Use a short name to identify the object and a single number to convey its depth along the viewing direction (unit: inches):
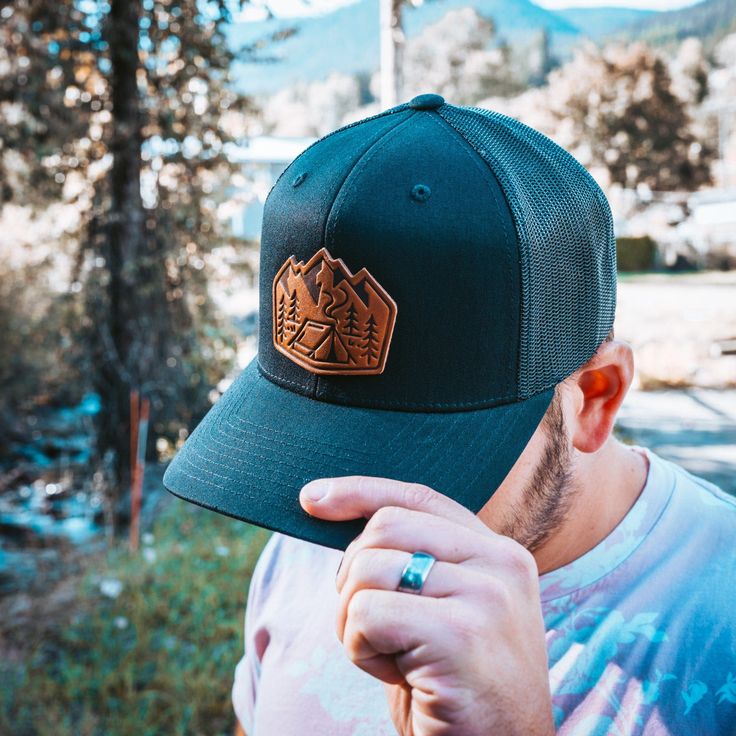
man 42.4
